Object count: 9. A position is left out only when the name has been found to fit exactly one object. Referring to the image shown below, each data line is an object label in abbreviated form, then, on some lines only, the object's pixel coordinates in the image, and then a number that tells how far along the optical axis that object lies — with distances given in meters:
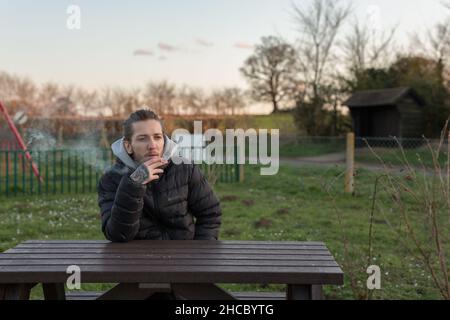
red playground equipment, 11.00
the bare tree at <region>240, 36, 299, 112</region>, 26.78
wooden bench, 3.09
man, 2.66
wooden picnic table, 2.13
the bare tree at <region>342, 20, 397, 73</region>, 24.34
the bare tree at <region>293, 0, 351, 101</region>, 24.84
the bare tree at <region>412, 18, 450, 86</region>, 21.11
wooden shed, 21.22
